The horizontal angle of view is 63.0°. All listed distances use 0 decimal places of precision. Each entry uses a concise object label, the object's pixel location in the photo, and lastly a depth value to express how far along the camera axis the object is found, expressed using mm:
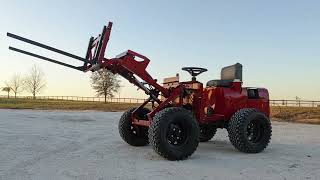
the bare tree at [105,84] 33732
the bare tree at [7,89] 49058
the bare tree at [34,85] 43691
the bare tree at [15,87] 47865
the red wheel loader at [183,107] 5223
